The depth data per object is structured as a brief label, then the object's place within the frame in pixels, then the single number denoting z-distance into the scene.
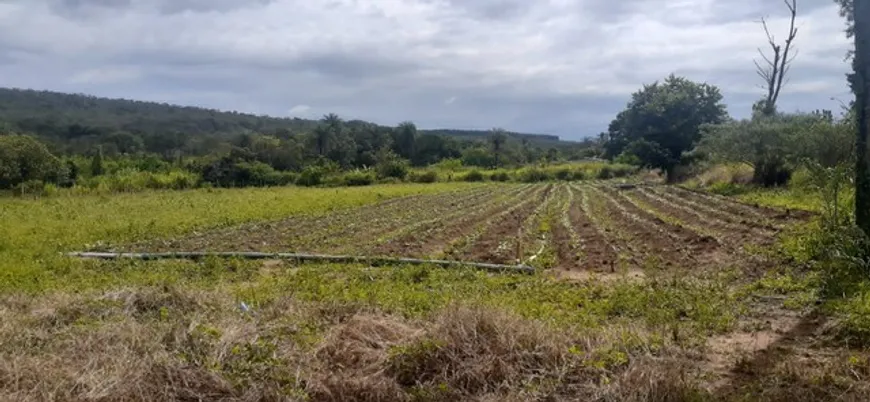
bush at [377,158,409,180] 52.59
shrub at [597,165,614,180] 55.84
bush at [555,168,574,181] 55.59
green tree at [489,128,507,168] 83.25
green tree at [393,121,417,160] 85.38
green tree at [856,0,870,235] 8.17
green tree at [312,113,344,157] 72.06
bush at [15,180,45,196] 33.06
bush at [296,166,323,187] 47.72
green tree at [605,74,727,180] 43.38
